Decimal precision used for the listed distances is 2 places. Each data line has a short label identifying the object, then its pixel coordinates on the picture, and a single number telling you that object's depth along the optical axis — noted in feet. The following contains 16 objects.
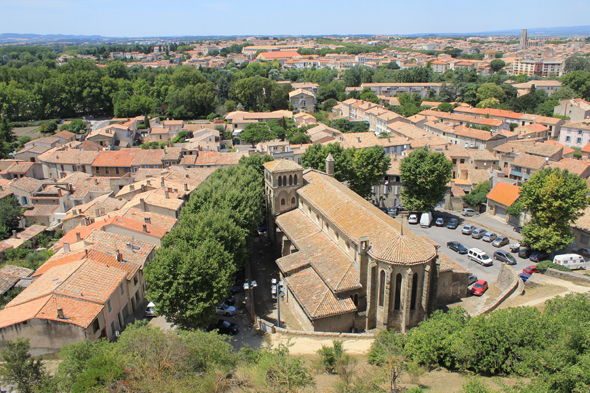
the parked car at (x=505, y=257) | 151.33
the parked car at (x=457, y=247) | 159.84
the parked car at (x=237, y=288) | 141.89
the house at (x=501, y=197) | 189.06
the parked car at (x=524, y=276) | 138.31
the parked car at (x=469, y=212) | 199.93
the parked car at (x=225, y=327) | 117.80
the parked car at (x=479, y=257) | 150.20
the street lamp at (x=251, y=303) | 115.61
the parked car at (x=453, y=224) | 184.85
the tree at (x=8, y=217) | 194.39
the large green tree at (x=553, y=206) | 144.87
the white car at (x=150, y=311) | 126.72
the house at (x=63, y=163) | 262.88
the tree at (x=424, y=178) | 184.65
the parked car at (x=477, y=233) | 173.58
